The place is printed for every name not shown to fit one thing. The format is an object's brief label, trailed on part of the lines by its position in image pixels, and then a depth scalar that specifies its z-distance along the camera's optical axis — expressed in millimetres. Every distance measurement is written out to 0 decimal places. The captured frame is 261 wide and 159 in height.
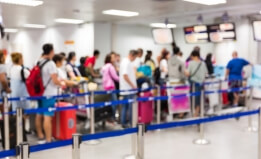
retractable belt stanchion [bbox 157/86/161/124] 6673
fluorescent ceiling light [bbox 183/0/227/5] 7454
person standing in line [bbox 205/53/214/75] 9555
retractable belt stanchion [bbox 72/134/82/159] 2793
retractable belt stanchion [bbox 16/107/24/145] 4426
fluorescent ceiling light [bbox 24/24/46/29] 13216
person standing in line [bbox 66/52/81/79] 7258
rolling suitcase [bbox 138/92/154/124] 6773
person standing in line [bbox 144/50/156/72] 8289
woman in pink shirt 6809
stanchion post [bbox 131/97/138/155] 4503
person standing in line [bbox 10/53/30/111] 5751
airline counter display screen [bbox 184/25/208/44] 9867
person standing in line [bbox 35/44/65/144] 5258
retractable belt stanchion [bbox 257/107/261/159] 4114
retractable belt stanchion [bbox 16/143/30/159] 2523
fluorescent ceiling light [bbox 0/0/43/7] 7373
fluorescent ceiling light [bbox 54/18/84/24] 11375
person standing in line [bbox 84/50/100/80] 8125
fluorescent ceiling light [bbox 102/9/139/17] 9125
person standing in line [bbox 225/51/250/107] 8984
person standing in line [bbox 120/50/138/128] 6320
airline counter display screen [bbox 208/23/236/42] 9453
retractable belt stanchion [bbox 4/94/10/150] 4738
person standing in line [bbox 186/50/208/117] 7191
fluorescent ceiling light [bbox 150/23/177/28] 13680
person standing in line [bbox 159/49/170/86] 8070
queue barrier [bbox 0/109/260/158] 2582
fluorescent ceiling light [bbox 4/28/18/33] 15488
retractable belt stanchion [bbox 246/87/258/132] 6593
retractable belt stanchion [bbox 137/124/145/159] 3134
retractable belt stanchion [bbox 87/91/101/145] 5590
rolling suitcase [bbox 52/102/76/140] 5840
